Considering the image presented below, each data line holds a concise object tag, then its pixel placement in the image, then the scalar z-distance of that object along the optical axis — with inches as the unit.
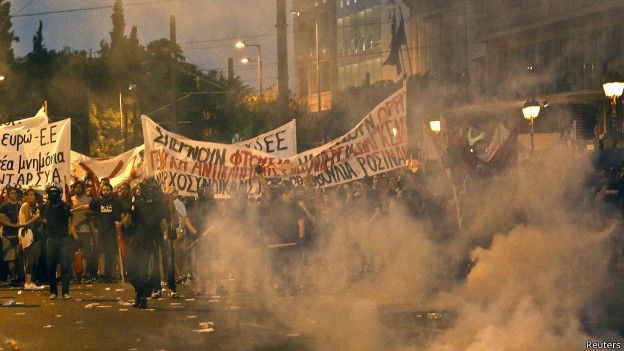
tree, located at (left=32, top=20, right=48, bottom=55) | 2965.1
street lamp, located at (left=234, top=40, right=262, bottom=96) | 2464.1
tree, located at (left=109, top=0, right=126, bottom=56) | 3185.3
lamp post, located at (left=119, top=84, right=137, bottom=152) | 2423.8
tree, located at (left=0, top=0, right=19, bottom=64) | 2755.9
